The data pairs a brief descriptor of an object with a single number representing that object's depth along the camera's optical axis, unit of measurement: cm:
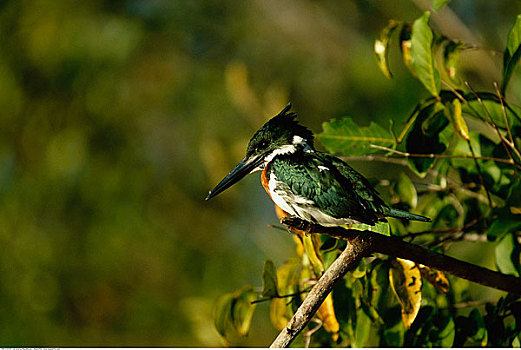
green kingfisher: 694
